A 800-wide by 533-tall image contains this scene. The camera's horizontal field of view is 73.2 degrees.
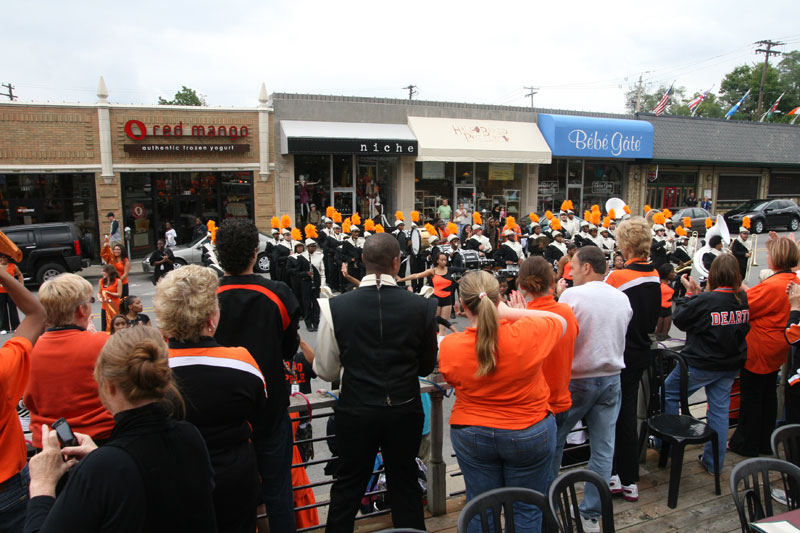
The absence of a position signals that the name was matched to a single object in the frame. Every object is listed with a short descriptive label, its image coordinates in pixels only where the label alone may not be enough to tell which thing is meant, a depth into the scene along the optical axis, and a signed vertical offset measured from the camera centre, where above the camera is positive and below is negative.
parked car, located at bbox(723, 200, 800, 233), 25.84 +0.01
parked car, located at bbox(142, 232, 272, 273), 16.67 -1.36
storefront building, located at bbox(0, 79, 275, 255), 18.03 +1.63
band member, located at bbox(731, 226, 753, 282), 11.82 -0.79
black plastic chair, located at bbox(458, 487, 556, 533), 2.51 -1.36
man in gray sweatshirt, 3.48 -0.93
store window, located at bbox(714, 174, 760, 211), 31.66 +1.47
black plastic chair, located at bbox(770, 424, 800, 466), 3.25 -1.37
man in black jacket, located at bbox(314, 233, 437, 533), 2.81 -0.83
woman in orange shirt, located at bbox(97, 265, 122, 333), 8.76 -1.34
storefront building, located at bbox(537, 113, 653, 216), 25.30 +2.85
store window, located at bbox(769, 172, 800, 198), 33.93 +1.97
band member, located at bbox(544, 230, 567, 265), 11.91 -0.80
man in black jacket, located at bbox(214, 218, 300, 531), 2.87 -0.63
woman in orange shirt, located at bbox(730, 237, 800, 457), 4.41 -1.11
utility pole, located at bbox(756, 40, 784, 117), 42.97 +13.12
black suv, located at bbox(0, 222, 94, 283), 14.59 -1.02
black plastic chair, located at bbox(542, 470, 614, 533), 2.68 -1.42
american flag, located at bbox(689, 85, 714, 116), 28.03 +5.85
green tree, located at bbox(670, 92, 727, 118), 61.44 +12.25
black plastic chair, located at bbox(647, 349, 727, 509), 3.80 -1.58
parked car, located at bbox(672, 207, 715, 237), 24.08 -0.06
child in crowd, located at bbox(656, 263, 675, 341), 8.09 -1.26
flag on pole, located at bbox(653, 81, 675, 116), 27.80 +5.65
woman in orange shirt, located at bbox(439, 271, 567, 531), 2.71 -0.93
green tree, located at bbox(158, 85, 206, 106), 57.98 +12.66
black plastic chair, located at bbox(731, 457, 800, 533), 2.81 -1.42
